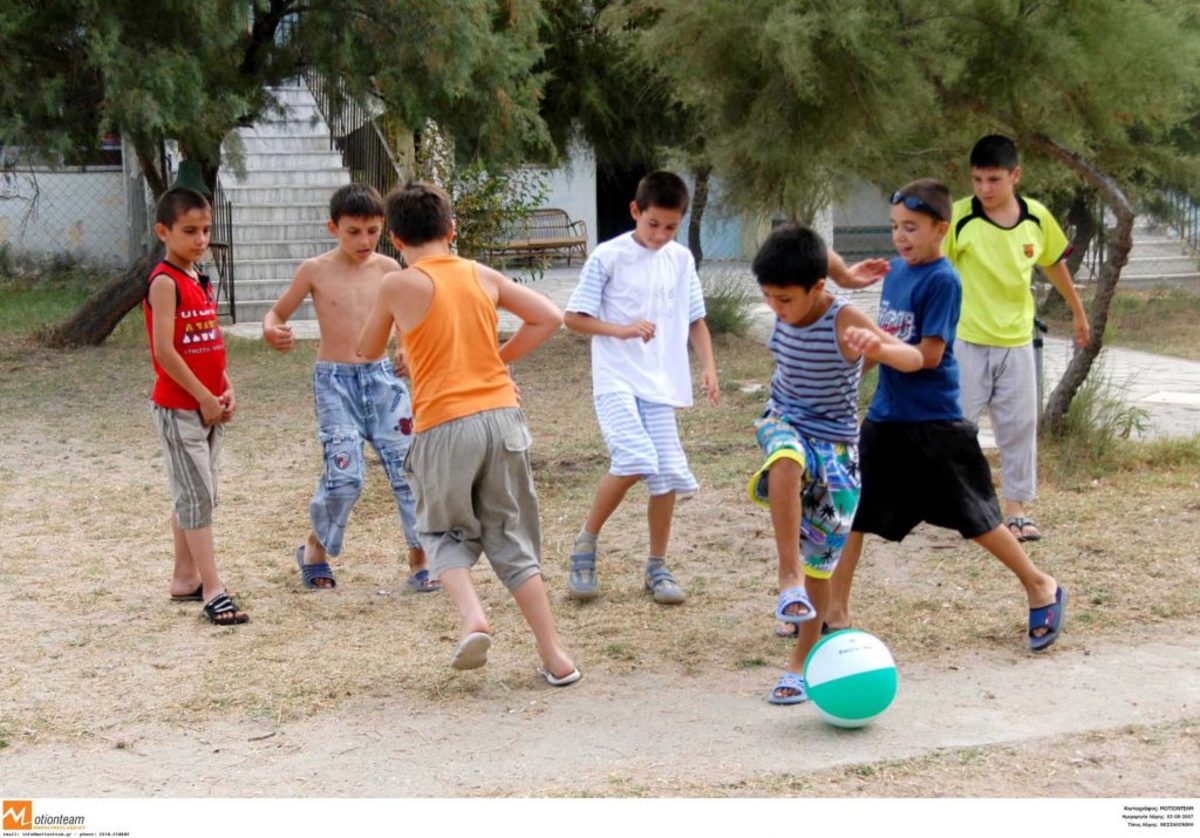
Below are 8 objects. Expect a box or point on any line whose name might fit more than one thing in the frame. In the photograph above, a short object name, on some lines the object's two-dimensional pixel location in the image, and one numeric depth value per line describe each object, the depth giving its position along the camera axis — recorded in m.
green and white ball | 4.09
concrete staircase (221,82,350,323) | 17.66
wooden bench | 22.53
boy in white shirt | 5.57
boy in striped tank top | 4.29
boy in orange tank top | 4.59
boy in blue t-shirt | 4.82
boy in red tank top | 5.44
